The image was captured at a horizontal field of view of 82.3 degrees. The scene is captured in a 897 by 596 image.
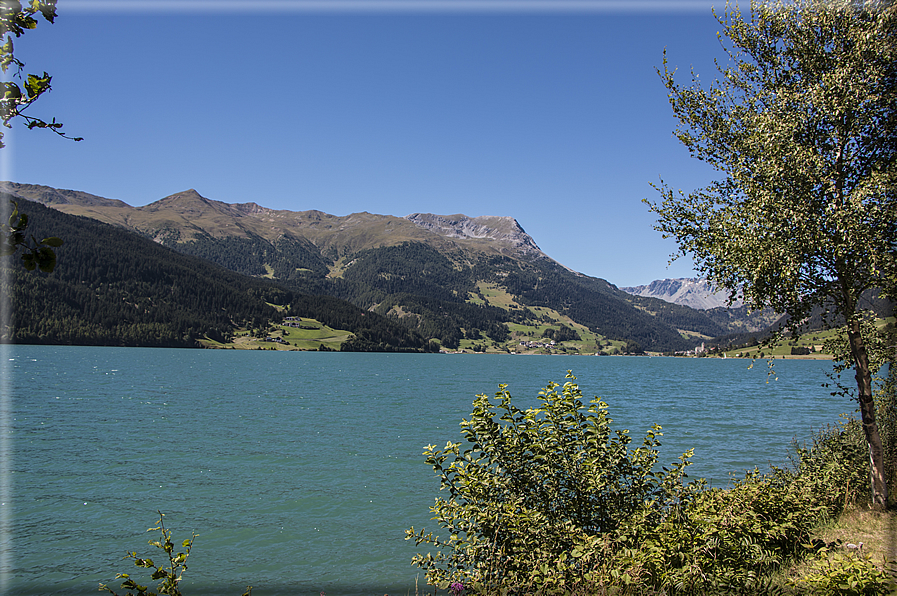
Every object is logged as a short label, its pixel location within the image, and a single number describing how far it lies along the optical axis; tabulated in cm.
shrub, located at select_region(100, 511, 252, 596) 627
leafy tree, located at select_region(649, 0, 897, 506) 1383
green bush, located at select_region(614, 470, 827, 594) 923
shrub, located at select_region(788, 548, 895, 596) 744
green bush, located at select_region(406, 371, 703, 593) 1023
